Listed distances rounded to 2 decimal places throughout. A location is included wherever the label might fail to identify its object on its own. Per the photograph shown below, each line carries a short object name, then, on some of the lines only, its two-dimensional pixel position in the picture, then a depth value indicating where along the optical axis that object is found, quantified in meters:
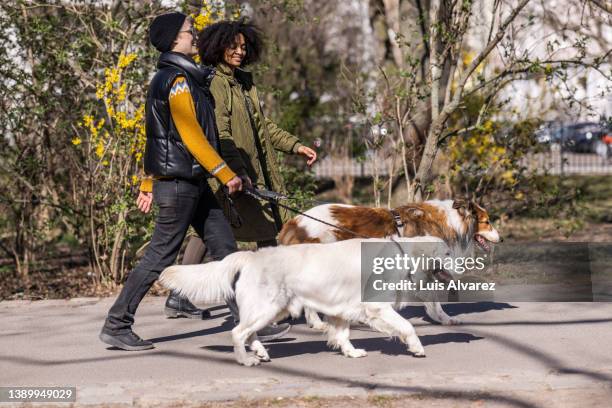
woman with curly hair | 6.09
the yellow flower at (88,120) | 7.80
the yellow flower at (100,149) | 8.01
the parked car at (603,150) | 19.70
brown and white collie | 6.30
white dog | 5.28
